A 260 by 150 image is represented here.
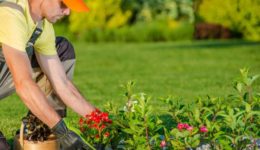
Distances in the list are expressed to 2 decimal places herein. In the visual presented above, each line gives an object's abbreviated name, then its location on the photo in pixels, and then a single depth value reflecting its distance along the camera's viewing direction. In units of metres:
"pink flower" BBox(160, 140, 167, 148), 4.96
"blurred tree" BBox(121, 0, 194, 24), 38.94
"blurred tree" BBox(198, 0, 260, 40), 20.62
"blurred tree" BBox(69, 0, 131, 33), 36.91
